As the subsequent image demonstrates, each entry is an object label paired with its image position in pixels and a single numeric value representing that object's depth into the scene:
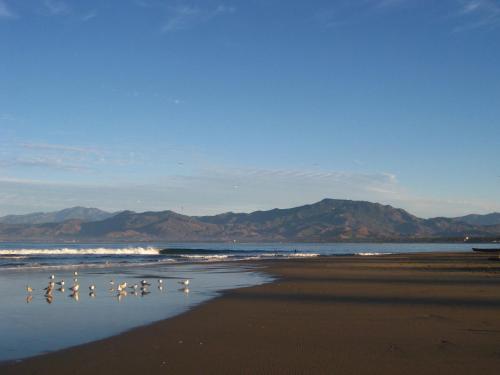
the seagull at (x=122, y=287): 21.78
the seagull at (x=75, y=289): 21.75
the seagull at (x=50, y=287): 22.05
